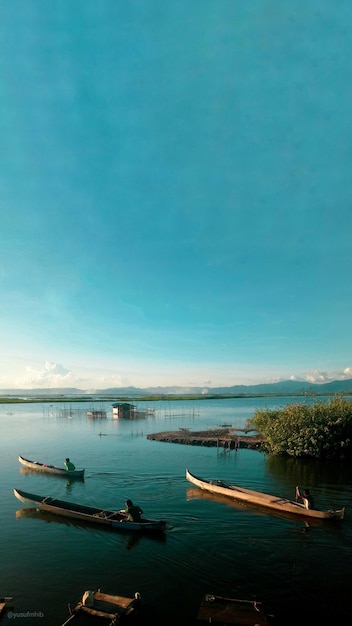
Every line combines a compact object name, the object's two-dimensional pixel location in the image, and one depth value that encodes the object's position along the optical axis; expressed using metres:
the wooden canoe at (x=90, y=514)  20.38
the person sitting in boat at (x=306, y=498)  22.59
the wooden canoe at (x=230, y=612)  12.42
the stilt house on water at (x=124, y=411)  102.44
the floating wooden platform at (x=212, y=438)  50.96
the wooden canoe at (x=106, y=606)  12.63
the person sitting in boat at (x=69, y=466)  33.58
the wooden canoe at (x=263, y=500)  22.06
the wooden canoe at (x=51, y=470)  33.34
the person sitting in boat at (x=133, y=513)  20.59
